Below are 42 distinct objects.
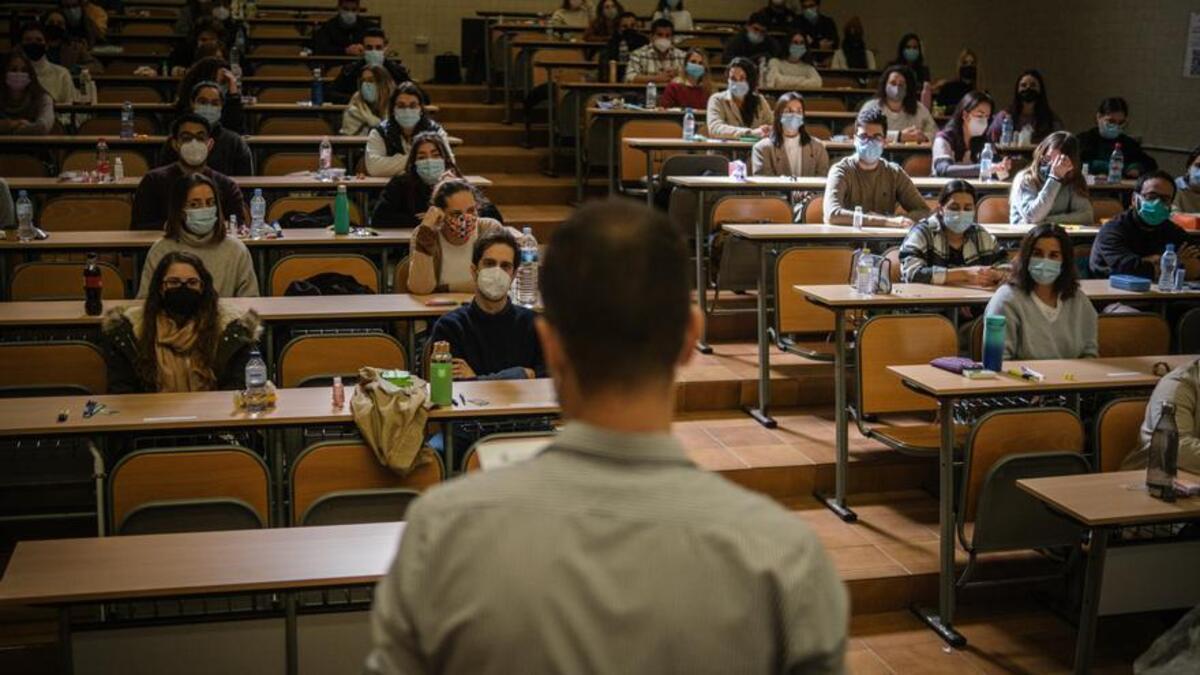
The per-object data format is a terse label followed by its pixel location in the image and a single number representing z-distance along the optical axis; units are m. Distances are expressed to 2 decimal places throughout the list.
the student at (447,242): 5.62
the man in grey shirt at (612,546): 1.22
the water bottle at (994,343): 4.82
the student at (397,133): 7.82
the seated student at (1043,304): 5.34
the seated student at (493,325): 4.76
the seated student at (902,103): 9.70
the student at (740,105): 9.21
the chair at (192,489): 3.56
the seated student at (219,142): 7.95
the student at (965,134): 8.87
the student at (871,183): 7.18
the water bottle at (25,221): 6.20
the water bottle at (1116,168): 8.56
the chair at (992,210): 7.70
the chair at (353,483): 3.69
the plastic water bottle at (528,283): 5.54
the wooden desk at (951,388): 4.56
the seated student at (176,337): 4.55
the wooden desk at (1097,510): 3.71
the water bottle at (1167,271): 6.29
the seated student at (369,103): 8.91
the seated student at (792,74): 11.20
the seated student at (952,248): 6.12
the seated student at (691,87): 9.91
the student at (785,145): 8.25
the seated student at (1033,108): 9.29
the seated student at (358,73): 10.17
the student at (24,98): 8.93
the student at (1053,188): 7.28
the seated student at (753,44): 11.69
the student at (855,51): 12.84
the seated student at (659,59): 10.61
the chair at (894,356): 5.35
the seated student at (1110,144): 8.98
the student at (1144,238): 6.76
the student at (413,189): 6.86
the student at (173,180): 6.73
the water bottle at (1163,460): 3.89
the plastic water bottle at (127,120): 8.59
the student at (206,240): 5.62
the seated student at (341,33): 11.84
